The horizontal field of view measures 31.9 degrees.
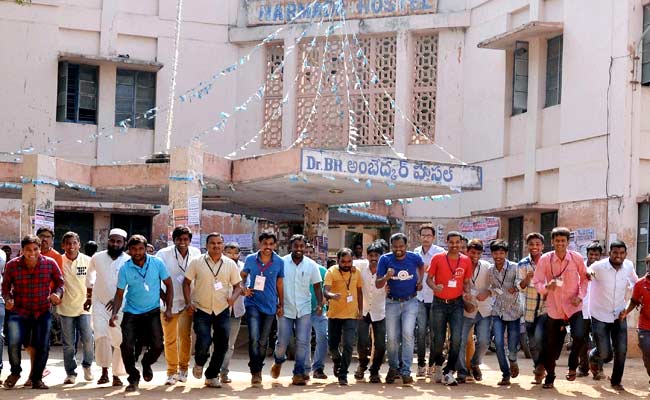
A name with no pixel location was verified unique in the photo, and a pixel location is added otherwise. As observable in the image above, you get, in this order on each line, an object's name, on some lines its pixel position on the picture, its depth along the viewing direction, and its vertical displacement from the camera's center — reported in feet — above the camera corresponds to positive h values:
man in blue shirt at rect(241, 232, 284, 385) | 38.60 -2.06
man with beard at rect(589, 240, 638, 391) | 40.22 -2.04
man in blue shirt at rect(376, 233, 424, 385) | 39.27 -1.97
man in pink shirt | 39.11 -1.45
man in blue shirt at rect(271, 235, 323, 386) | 39.47 -2.35
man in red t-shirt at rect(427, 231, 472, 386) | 39.42 -1.69
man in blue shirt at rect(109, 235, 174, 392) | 35.99 -2.28
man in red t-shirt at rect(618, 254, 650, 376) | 39.32 -2.14
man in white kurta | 37.04 -2.28
